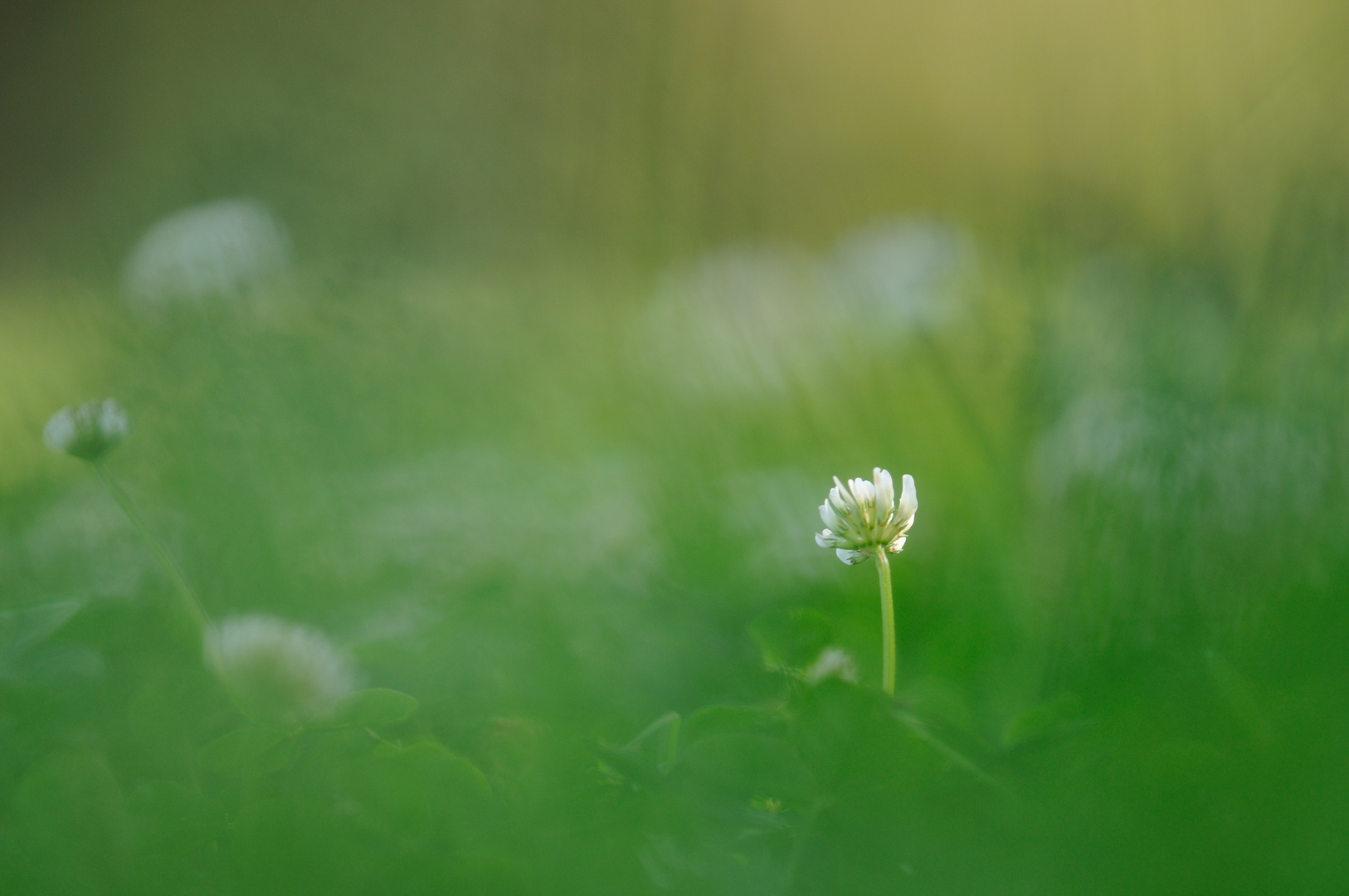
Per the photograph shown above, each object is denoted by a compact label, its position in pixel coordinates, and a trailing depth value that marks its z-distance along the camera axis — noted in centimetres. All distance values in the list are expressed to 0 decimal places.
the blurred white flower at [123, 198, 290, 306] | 135
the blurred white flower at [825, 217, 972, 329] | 134
